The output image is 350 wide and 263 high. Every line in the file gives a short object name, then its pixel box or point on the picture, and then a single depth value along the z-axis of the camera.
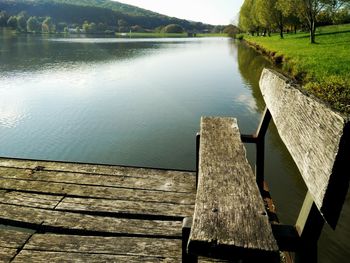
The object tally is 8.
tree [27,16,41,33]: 178.12
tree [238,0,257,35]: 82.81
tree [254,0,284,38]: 57.88
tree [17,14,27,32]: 183.12
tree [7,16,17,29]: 186.06
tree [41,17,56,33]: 186.62
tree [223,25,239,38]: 148.74
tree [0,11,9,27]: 195.62
